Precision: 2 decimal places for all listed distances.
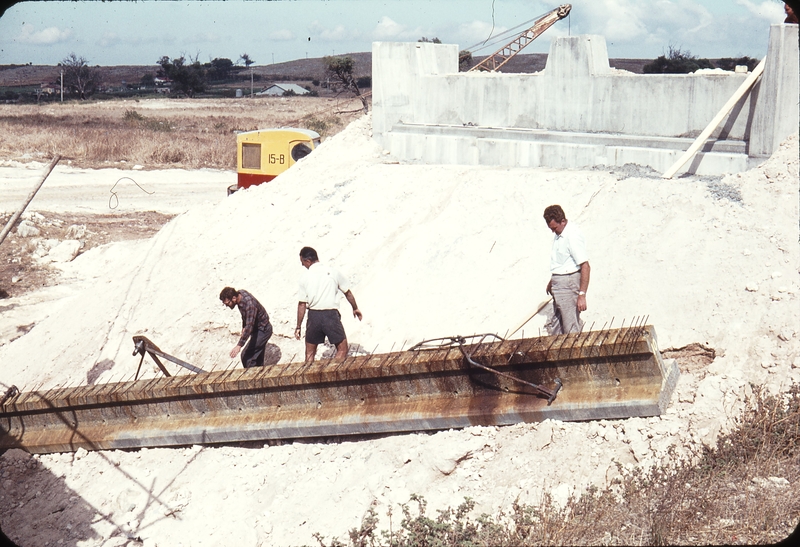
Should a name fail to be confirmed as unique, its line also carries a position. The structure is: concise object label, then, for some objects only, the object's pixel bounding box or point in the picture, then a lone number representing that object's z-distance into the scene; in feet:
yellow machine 54.13
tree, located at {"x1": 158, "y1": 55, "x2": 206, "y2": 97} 253.44
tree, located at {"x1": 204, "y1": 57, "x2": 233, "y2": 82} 318.65
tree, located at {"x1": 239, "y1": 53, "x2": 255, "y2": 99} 367.21
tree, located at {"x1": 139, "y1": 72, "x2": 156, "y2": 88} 299.38
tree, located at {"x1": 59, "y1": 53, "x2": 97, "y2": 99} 238.23
